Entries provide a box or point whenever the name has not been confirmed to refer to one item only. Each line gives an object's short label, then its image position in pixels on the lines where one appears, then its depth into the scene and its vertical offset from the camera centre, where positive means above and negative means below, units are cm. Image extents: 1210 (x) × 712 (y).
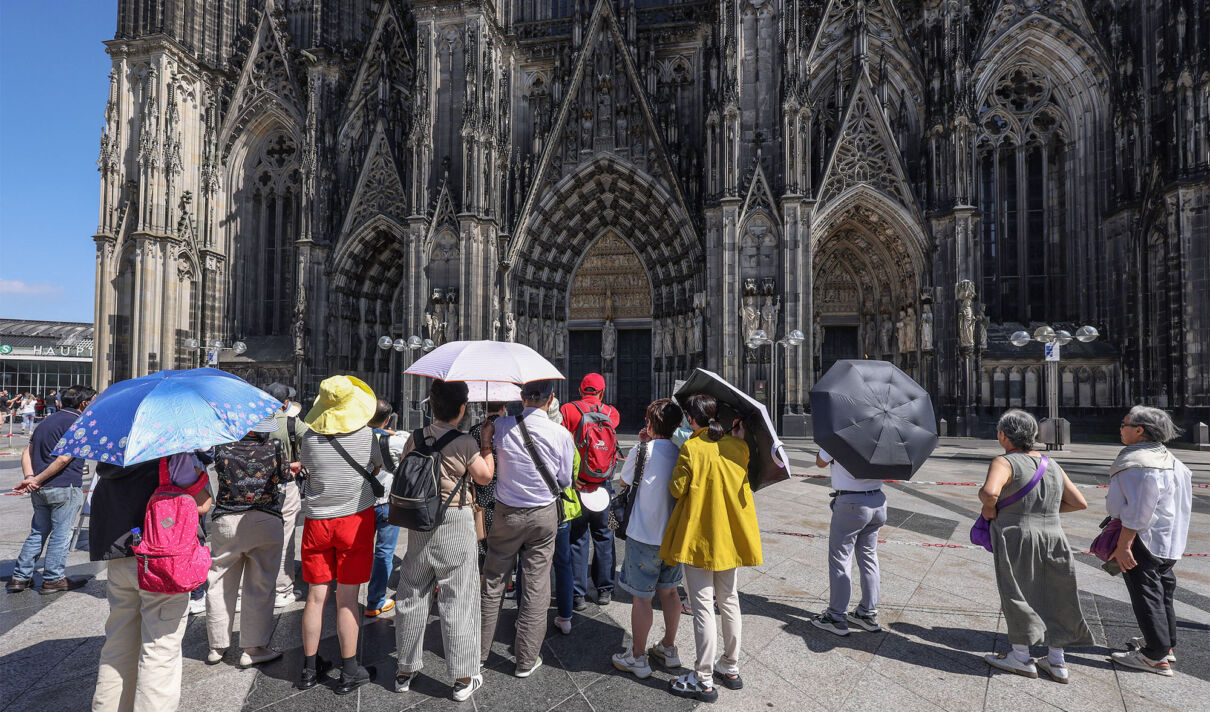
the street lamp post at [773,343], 1585 +56
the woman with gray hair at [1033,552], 348 -116
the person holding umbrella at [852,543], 412 -131
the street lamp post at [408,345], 1830 +60
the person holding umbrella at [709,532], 331 -97
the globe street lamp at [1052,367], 1345 -12
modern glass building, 4288 +60
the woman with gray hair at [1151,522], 354 -98
